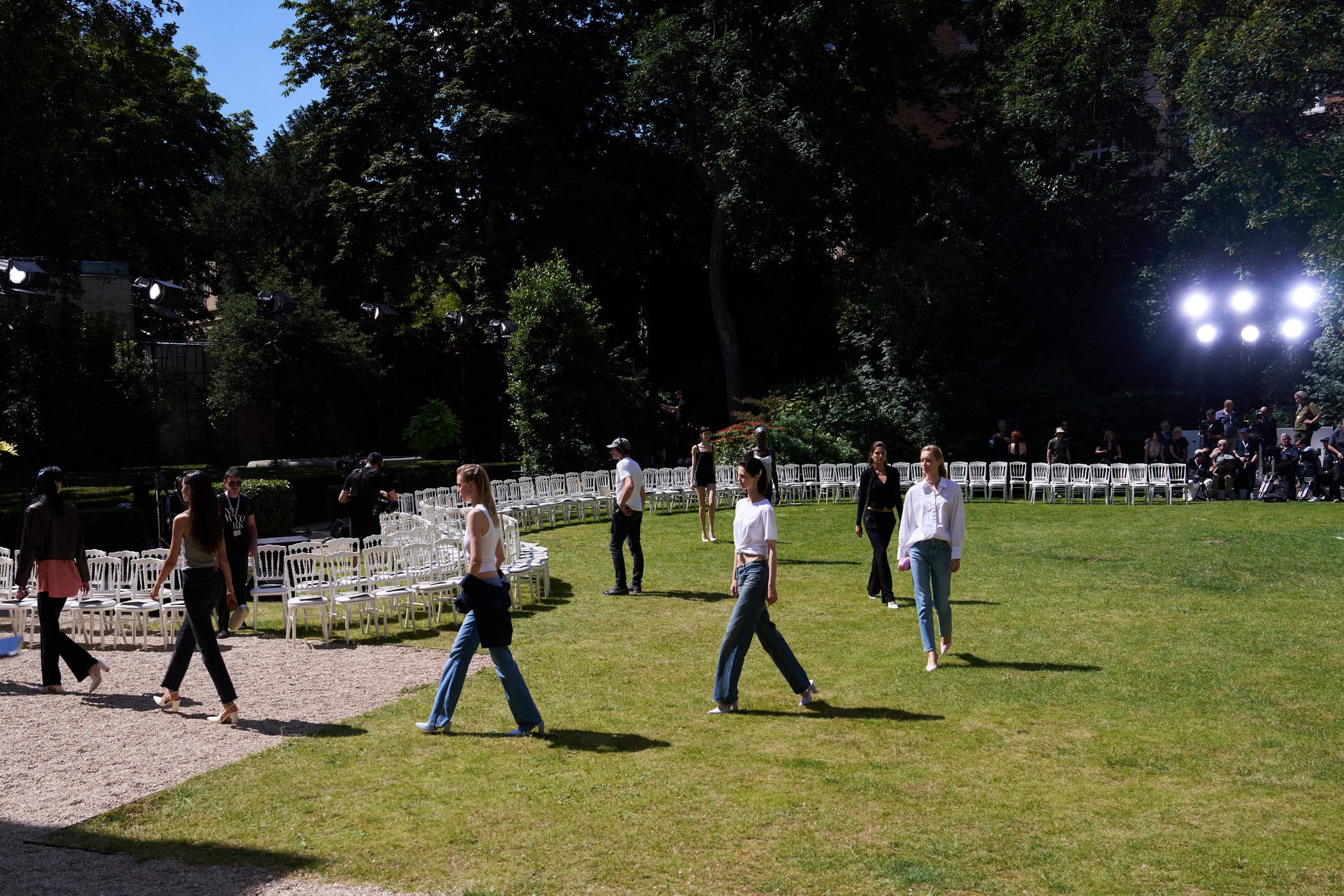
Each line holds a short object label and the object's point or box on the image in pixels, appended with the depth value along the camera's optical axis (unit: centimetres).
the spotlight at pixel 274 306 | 2288
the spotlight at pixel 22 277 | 1527
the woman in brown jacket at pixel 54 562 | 885
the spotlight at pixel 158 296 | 1727
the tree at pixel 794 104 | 3034
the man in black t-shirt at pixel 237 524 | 1127
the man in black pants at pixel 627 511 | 1280
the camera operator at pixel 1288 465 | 2205
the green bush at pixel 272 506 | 1942
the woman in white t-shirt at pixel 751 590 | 769
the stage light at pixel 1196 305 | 3033
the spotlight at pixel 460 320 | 2536
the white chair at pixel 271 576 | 1146
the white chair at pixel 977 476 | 2433
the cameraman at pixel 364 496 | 1399
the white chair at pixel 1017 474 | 2434
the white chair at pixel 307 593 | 1108
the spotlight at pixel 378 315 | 2362
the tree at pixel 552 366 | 2569
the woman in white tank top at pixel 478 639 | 723
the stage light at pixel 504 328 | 2609
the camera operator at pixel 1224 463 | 2308
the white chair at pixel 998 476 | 2408
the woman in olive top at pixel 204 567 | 772
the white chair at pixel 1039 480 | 2378
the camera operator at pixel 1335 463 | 2178
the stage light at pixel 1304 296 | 2798
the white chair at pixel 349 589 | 1113
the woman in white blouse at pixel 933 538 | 895
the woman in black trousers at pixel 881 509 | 1176
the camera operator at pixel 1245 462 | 2323
